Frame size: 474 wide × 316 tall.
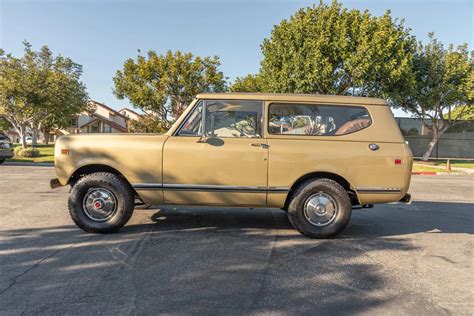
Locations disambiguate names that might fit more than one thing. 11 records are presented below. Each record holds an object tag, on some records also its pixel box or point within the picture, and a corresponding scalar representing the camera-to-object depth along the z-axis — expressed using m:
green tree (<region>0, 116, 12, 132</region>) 53.66
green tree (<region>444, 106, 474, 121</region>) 25.25
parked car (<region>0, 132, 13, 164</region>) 15.68
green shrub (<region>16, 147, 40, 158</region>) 20.80
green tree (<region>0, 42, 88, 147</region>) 21.47
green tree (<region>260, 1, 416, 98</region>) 18.78
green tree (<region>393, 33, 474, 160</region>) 23.17
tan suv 4.76
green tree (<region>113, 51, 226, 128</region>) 27.44
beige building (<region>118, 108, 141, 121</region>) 79.12
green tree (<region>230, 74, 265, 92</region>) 35.34
